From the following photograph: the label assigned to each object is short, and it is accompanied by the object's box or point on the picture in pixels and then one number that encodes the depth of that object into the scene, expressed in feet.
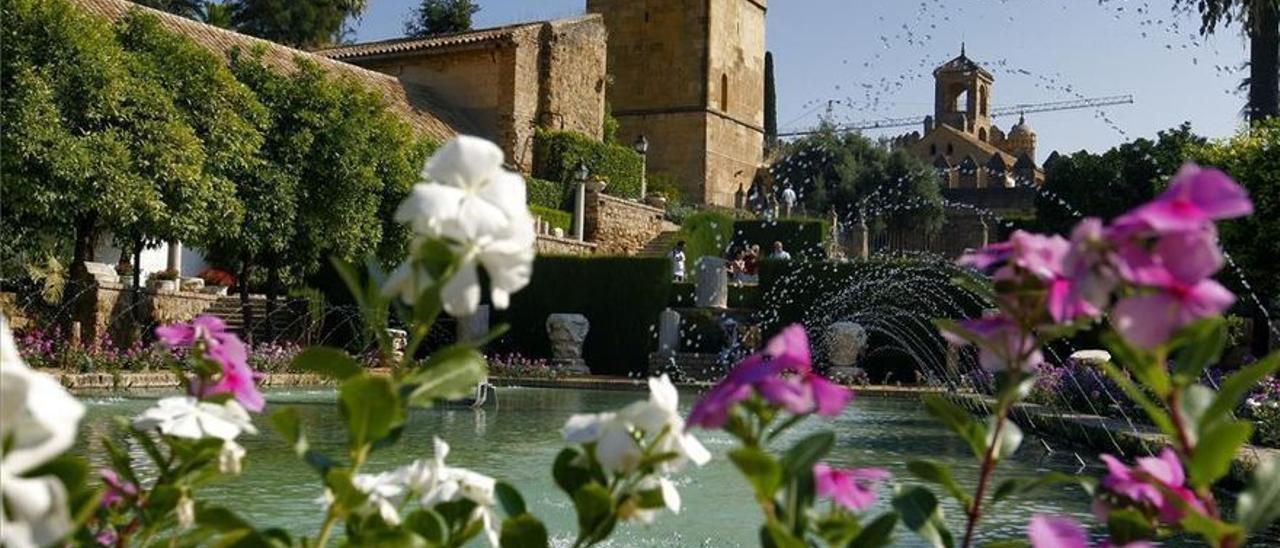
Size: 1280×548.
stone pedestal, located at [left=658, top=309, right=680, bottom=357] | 70.64
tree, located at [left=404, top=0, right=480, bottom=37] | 145.28
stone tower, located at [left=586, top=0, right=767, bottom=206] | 145.48
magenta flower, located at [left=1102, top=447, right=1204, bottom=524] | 4.32
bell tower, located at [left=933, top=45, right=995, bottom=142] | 262.26
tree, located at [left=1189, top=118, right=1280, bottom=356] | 50.44
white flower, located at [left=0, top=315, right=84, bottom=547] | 2.68
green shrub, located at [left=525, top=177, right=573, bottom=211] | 101.71
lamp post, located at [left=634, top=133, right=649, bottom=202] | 112.47
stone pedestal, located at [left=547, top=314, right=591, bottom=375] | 70.38
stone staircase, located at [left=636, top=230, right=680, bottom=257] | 108.53
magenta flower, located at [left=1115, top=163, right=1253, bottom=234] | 3.26
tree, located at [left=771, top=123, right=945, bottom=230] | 150.41
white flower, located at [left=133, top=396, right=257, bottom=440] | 4.88
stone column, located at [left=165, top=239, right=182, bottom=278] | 74.85
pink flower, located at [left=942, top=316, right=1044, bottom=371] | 4.17
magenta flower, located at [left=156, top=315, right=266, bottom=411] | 5.23
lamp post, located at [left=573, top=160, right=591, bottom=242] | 100.42
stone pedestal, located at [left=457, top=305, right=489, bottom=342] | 63.31
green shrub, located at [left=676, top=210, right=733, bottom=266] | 112.16
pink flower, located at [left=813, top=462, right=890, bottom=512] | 4.48
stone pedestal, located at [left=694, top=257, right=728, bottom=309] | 74.02
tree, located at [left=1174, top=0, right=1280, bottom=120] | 72.49
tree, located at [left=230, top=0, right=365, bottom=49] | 141.79
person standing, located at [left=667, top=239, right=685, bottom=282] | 86.43
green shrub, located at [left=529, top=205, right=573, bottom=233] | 96.89
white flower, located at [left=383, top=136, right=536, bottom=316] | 3.95
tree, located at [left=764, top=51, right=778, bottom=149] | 186.19
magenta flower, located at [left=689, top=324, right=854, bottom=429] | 3.70
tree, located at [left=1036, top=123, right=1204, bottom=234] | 108.88
